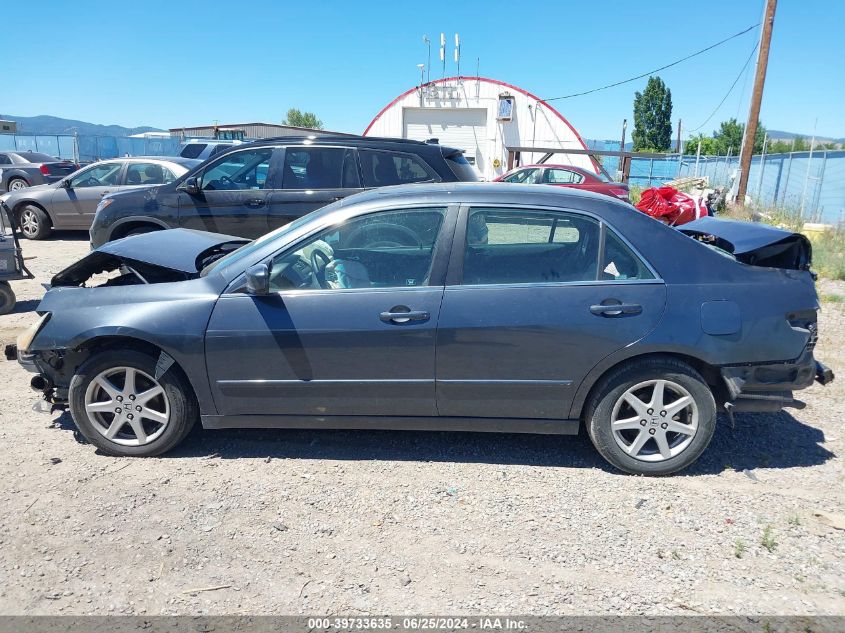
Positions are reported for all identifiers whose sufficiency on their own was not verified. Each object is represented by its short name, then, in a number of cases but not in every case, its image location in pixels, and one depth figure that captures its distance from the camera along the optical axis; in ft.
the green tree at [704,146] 188.87
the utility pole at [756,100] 54.60
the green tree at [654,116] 201.77
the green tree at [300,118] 289.33
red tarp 33.17
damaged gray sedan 12.24
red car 53.36
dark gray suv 24.45
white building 113.19
